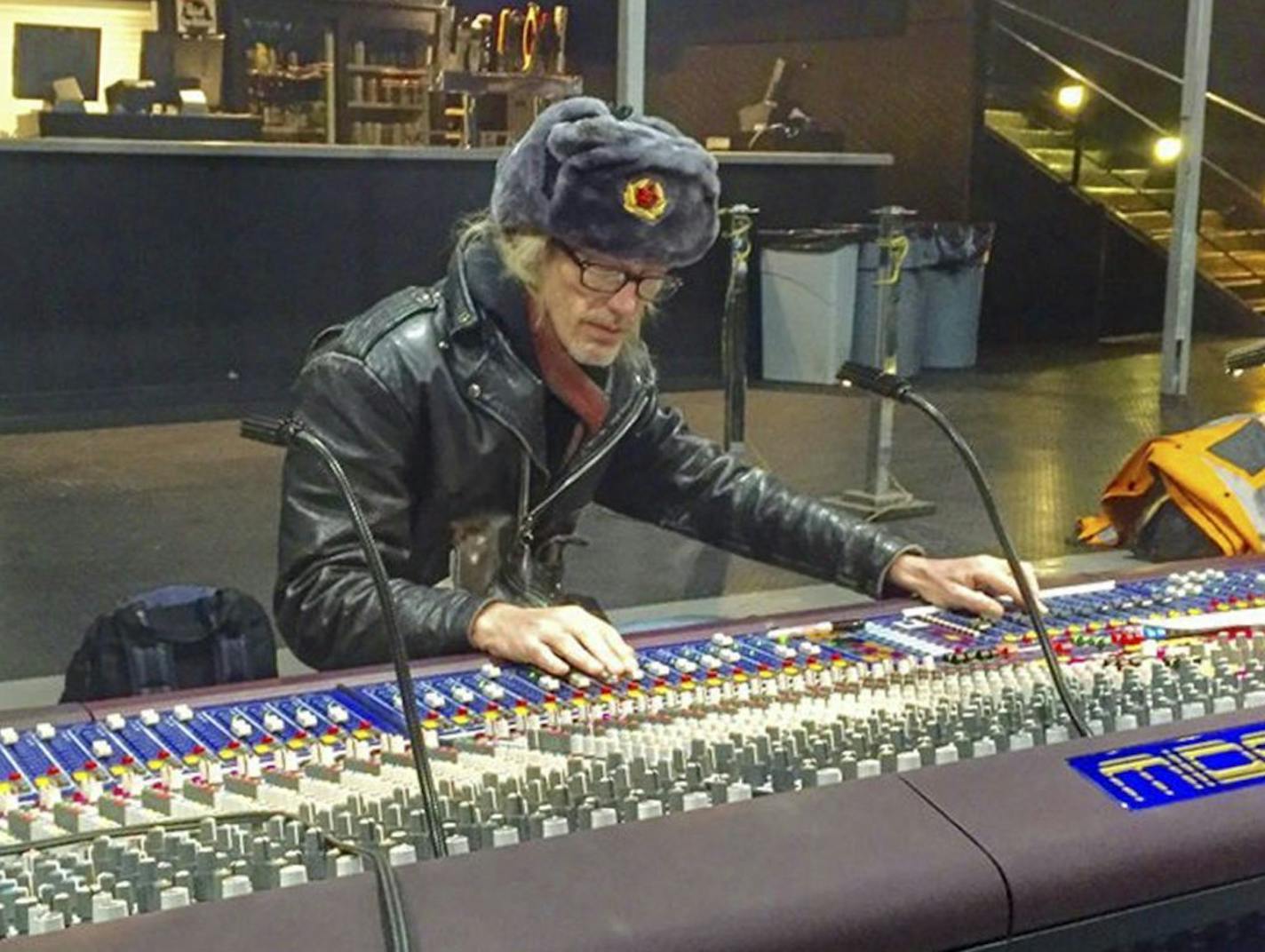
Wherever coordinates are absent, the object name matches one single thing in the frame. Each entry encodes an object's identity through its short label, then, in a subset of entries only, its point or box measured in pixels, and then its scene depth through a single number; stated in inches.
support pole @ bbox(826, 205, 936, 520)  216.5
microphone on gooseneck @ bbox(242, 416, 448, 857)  48.0
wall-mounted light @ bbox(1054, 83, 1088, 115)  453.7
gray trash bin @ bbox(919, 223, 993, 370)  367.9
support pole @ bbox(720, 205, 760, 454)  239.0
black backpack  89.8
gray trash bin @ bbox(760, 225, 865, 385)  337.7
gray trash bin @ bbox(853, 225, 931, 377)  344.2
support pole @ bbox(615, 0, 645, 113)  264.7
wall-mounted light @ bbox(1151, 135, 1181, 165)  463.2
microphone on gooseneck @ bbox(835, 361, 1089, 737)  69.3
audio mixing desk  42.4
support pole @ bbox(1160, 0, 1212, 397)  321.4
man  77.2
